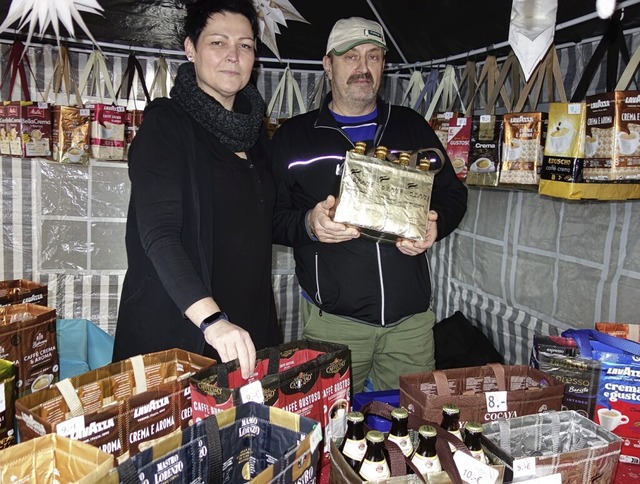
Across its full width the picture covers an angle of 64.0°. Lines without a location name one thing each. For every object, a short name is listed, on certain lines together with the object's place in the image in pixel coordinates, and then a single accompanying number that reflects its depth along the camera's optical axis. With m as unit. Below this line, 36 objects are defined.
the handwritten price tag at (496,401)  1.18
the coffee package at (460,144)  2.40
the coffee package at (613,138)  1.57
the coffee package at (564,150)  1.70
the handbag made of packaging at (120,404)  0.89
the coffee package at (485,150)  2.21
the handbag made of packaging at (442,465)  0.85
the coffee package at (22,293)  1.82
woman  1.18
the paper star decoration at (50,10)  1.97
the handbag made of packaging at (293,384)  0.98
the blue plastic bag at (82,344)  2.38
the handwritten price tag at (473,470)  0.86
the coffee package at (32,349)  1.38
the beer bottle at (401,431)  1.01
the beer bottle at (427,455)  0.95
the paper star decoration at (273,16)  2.29
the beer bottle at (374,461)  0.92
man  1.72
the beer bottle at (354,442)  0.97
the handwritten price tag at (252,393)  0.98
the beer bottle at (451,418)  1.06
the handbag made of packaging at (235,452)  0.75
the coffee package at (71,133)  2.74
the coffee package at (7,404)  1.01
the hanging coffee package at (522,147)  2.00
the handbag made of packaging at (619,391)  1.29
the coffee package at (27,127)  2.66
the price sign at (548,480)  0.91
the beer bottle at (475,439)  0.98
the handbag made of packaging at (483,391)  1.17
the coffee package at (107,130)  2.77
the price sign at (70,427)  0.85
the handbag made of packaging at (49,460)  0.77
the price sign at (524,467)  0.91
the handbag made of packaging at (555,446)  0.93
